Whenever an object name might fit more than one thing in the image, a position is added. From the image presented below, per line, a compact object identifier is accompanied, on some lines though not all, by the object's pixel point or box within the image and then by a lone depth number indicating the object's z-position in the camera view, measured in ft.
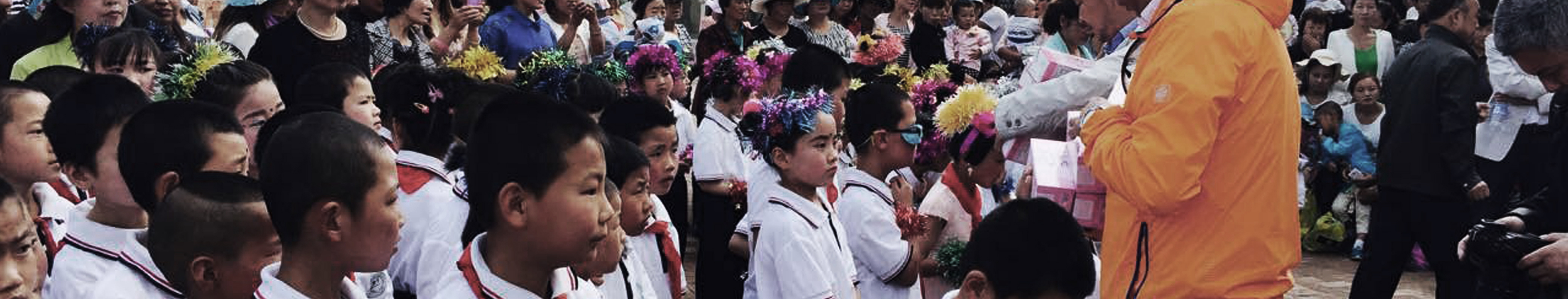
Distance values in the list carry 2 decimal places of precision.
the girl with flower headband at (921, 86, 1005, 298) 19.07
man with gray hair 13.92
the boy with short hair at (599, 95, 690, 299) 18.03
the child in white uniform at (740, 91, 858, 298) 17.07
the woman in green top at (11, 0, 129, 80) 22.20
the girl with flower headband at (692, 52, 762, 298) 25.11
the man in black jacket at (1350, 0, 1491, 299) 25.22
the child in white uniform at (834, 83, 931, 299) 18.60
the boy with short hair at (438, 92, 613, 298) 10.57
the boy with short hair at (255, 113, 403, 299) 10.52
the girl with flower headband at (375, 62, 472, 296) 15.29
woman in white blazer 40.22
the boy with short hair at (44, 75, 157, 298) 12.58
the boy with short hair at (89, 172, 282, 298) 11.25
